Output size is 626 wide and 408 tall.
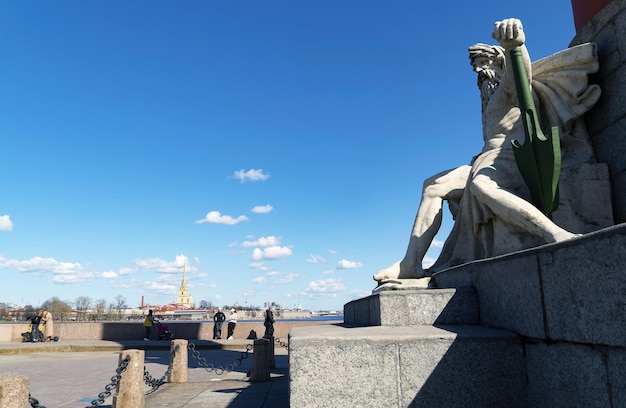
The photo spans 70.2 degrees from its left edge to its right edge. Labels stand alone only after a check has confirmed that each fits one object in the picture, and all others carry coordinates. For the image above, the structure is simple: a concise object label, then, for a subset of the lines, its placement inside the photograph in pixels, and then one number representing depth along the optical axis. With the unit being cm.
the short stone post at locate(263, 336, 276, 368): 1037
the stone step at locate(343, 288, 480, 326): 331
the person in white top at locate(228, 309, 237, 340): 1785
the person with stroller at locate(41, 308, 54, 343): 1728
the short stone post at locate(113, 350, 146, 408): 552
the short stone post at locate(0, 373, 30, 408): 290
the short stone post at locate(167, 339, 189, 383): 841
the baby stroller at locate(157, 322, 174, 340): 1791
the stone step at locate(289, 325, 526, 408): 255
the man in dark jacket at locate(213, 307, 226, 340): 1770
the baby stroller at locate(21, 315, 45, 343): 1691
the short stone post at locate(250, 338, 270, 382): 828
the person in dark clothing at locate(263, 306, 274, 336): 1452
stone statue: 377
